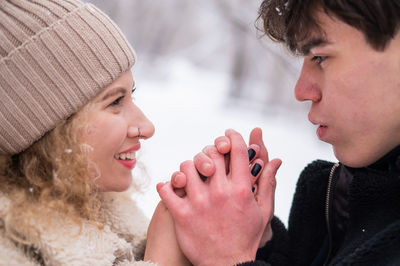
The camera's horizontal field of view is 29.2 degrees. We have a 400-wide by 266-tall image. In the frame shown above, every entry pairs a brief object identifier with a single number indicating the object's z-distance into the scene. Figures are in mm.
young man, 681
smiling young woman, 712
